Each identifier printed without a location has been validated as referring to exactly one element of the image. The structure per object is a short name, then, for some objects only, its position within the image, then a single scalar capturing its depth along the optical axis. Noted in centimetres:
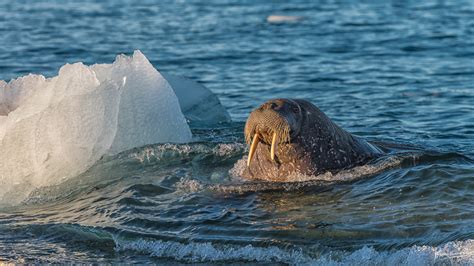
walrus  1691
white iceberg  1825
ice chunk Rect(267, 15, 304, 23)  4397
